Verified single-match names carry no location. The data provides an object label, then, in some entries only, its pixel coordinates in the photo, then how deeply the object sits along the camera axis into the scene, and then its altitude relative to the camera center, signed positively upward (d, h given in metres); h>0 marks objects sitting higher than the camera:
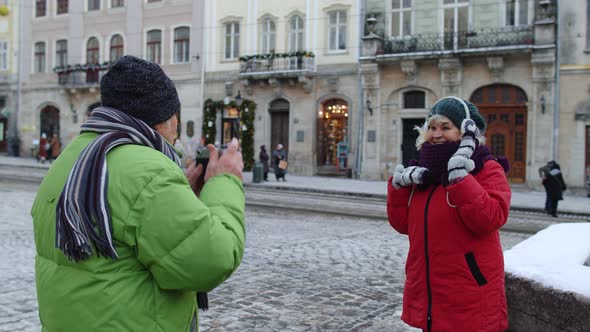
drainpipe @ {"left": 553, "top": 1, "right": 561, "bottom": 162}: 23.09 +2.60
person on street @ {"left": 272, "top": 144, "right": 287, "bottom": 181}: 25.55 -0.32
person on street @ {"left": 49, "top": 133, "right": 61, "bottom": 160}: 34.32 +0.17
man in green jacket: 1.91 -0.25
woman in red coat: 3.05 -0.36
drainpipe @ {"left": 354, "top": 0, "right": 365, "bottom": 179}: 27.43 +1.78
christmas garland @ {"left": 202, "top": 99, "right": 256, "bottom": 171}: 30.48 +1.29
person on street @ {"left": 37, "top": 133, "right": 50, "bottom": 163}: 33.88 +0.04
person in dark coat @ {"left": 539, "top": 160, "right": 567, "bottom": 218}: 16.16 -0.78
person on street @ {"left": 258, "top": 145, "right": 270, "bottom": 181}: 25.78 -0.25
